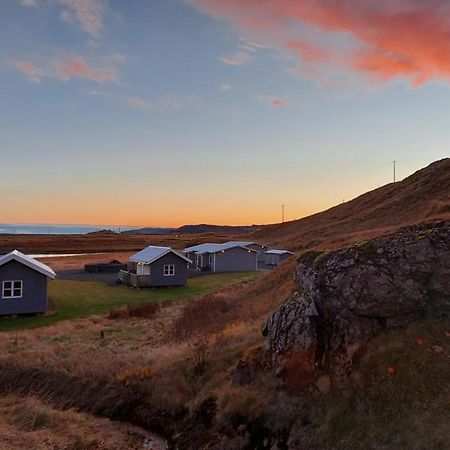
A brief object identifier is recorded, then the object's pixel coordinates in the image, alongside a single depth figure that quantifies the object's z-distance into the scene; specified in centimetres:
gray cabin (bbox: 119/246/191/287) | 4353
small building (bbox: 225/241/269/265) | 7316
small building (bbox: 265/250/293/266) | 6956
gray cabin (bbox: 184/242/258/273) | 5869
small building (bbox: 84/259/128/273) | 5638
